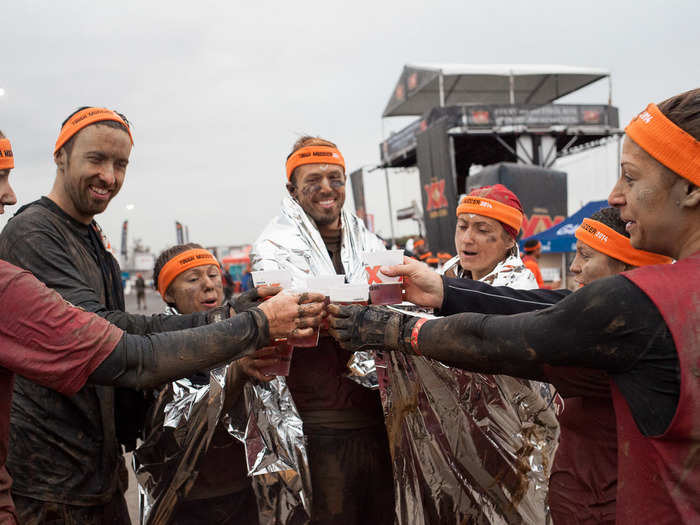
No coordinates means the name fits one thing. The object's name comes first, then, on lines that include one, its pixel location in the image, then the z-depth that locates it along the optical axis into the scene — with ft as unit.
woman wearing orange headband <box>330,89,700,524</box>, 3.64
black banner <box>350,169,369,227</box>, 73.82
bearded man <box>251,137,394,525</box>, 7.73
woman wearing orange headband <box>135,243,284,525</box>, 7.47
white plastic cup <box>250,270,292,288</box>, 7.13
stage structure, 62.85
